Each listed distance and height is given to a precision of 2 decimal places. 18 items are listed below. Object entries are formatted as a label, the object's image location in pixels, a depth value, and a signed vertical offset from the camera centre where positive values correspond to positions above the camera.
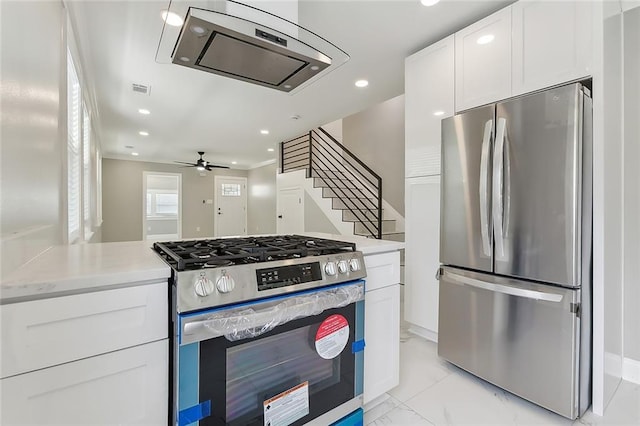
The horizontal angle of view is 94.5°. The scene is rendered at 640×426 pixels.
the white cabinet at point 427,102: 2.32 +0.91
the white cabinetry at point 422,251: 2.39 -0.32
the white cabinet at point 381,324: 1.58 -0.62
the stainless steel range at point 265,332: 0.98 -0.46
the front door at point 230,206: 9.57 +0.22
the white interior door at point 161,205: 8.37 +0.21
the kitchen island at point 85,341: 0.78 -0.38
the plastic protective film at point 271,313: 1.01 -0.38
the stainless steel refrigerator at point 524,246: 1.54 -0.20
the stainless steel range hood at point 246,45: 1.20 +0.77
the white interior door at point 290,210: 5.77 +0.05
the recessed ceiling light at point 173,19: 1.19 +0.78
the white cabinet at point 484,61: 1.96 +1.06
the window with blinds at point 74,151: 2.44 +0.55
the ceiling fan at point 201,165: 6.93 +1.12
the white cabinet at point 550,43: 1.63 +1.00
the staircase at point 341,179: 4.90 +0.65
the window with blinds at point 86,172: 3.25 +0.50
